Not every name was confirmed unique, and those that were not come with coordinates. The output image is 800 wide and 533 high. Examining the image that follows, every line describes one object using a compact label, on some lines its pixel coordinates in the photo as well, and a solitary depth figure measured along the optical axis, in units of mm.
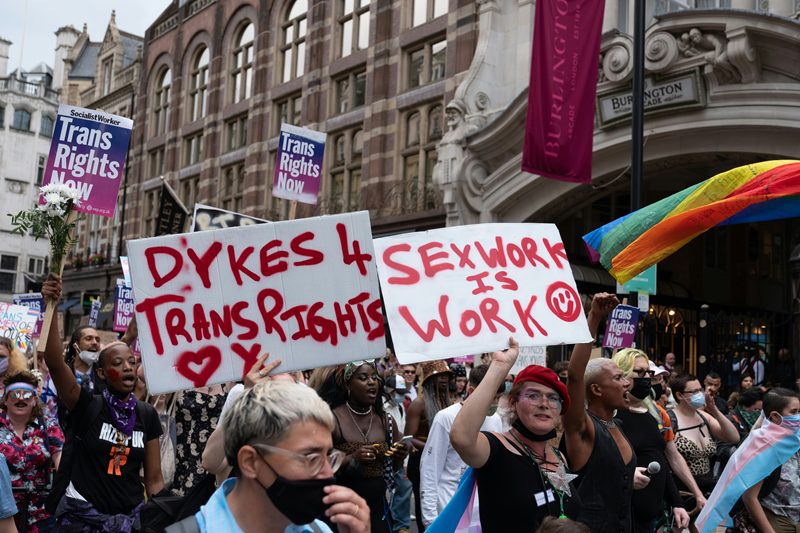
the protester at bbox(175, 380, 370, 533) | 2295
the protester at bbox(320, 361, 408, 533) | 5527
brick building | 22922
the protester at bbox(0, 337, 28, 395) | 6078
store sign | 15273
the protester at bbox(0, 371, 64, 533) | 5367
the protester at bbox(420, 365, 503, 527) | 6020
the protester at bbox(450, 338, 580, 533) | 3766
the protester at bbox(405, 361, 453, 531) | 7397
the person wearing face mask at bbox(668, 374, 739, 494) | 7215
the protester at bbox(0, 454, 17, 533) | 4574
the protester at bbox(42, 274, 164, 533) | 4773
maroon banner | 14812
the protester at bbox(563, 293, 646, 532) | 4359
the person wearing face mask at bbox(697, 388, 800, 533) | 6000
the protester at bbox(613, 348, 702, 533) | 5215
